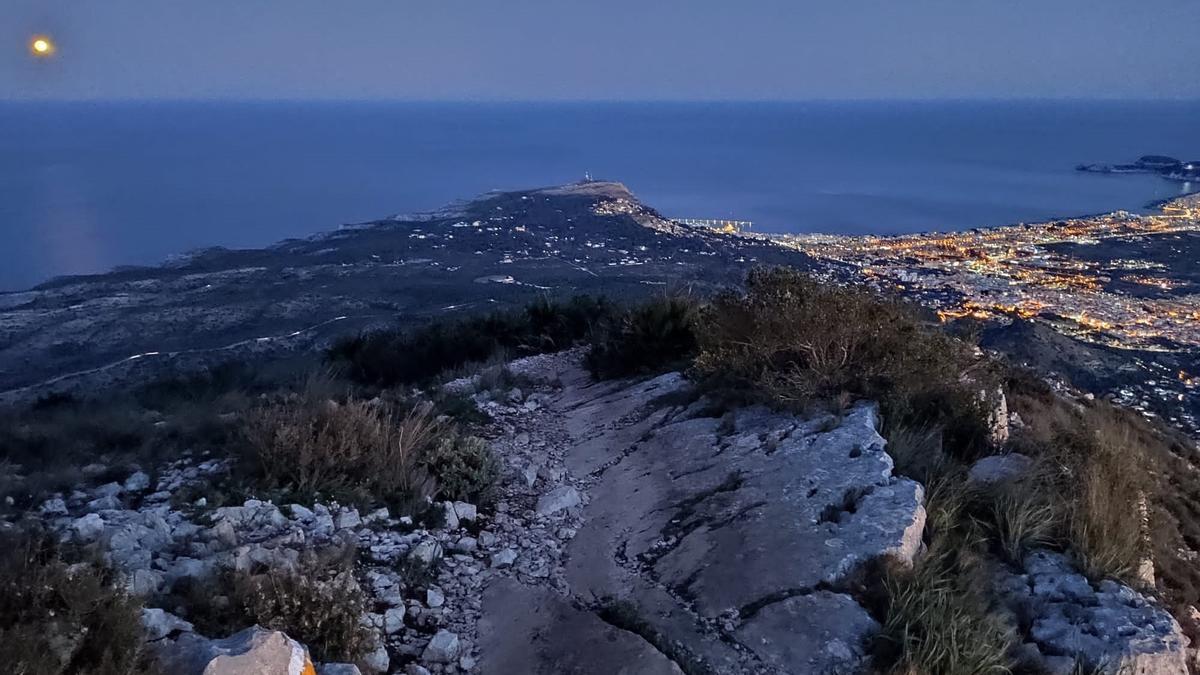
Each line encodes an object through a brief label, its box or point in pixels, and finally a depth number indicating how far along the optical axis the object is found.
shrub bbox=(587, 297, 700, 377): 9.88
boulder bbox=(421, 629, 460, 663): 4.11
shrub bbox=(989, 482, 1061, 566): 4.98
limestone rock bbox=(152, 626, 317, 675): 3.08
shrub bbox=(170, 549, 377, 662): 3.75
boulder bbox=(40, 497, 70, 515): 5.26
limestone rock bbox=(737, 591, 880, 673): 3.96
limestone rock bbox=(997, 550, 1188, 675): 4.02
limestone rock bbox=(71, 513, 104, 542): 4.41
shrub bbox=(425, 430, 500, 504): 6.03
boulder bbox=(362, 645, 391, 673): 3.86
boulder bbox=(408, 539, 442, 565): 4.94
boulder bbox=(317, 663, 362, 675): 3.52
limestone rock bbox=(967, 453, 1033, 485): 5.68
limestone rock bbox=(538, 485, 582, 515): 6.04
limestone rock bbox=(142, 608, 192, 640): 3.39
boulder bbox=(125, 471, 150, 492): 5.79
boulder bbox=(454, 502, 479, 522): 5.69
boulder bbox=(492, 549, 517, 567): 5.18
